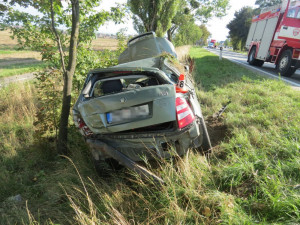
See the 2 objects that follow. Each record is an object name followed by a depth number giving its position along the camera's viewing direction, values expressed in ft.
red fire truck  24.40
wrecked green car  6.88
